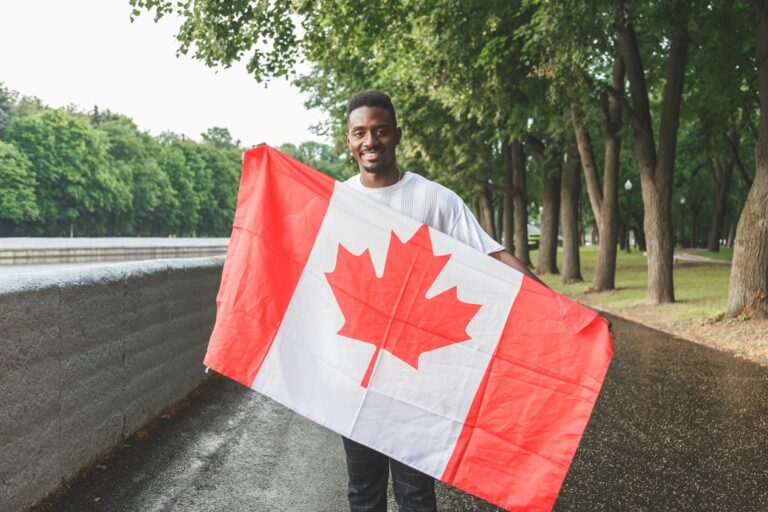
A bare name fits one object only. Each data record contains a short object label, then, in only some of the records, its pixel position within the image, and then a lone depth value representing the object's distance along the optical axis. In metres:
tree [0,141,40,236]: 63.06
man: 3.21
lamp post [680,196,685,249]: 63.97
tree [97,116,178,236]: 82.62
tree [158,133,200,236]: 98.97
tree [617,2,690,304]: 17.31
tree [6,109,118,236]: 68.06
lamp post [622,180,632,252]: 58.84
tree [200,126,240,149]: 157.00
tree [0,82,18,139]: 70.88
